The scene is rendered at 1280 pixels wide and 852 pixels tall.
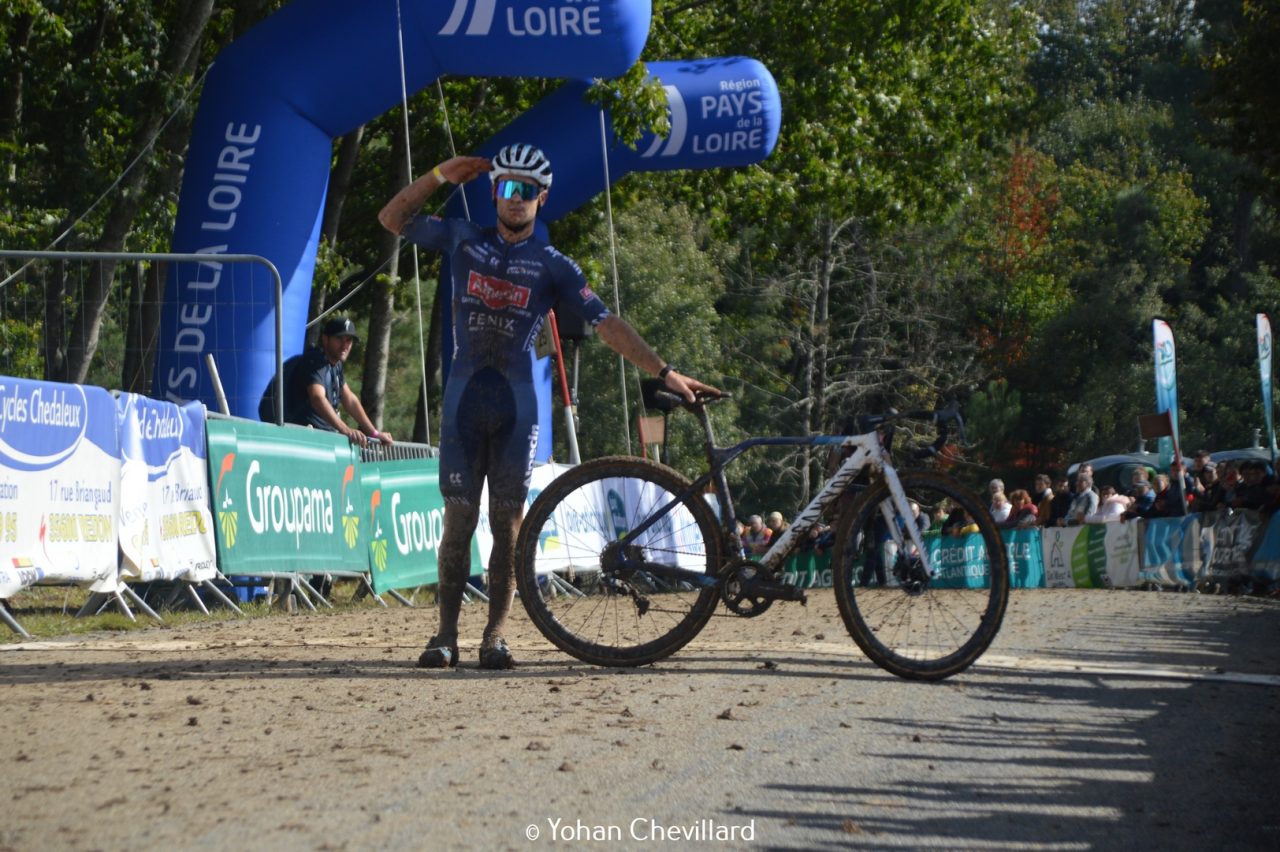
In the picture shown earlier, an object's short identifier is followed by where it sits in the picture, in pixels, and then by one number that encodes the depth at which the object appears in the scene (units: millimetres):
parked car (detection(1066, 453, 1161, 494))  40281
